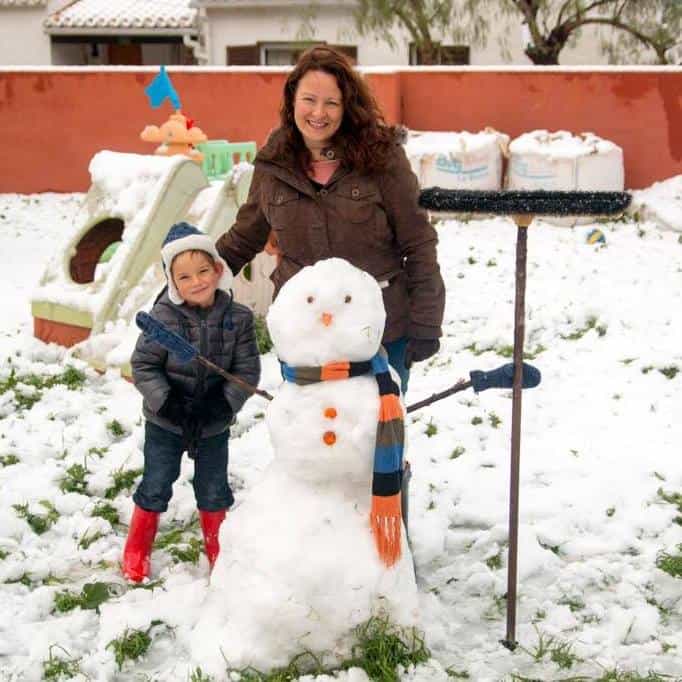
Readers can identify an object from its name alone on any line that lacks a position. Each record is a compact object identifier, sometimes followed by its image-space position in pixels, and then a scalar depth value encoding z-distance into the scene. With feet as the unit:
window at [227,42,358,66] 60.34
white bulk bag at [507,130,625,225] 32.42
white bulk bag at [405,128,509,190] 32.83
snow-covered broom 8.67
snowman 8.73
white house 56.85
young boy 10.47
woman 9.37
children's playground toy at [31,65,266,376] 18.94
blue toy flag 26.55
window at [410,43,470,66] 55.52
